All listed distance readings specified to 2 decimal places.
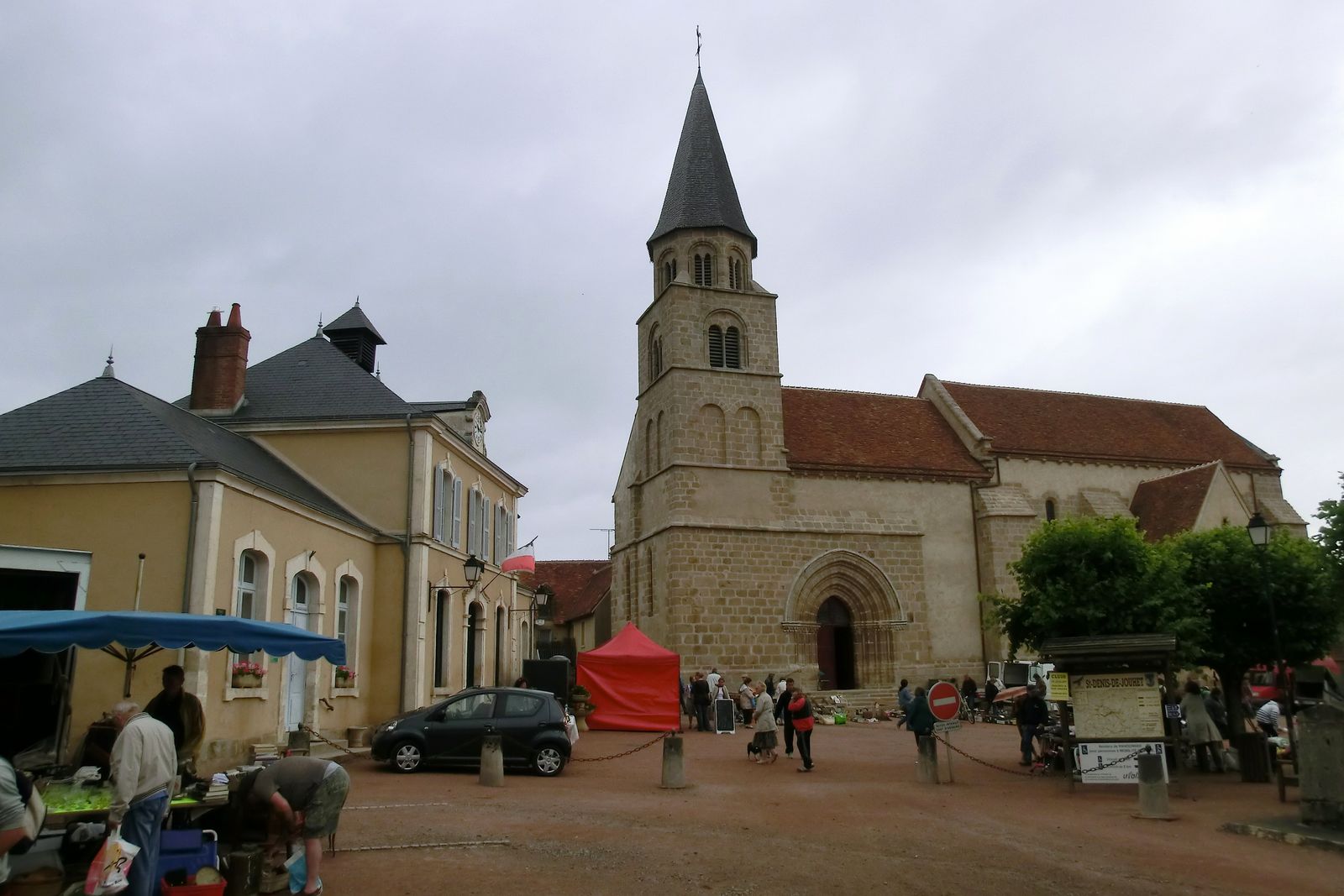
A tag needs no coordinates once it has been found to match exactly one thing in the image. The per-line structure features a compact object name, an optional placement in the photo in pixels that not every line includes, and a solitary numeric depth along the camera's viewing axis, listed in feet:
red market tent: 79.46
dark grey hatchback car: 47.83
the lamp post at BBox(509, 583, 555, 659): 75.77
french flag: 77.13
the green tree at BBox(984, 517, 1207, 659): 51.47
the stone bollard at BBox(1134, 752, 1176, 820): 38.24
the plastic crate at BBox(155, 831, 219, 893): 23.21
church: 94.43
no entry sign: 47.23
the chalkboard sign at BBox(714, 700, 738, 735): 76.23
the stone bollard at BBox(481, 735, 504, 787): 43.68
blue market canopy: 26.20
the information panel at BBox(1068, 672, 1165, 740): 44.52
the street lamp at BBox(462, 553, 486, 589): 62.44
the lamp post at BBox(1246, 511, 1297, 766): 50.09
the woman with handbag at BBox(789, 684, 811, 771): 51.60
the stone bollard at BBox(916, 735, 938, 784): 46.88
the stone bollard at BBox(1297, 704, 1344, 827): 34.86
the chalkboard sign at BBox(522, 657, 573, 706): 71.51
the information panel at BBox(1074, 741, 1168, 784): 44.65
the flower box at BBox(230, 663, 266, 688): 44.80
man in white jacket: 21.44
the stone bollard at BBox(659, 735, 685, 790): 44.29
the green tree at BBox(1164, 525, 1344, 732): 55.36
